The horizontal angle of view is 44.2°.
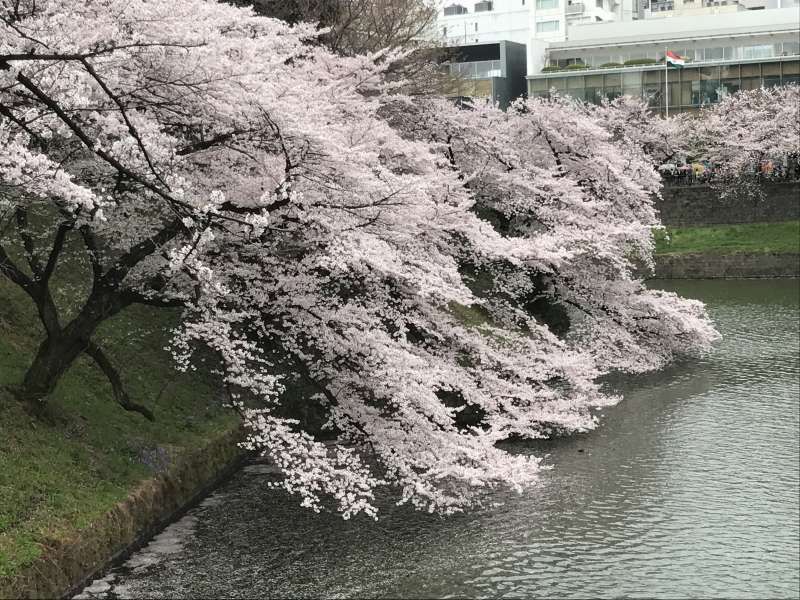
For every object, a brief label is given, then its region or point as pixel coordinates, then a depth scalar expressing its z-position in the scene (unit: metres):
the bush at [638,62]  86.25
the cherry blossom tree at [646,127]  63.46
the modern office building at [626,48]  83.38
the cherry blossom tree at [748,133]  59.47
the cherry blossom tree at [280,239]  13.58
